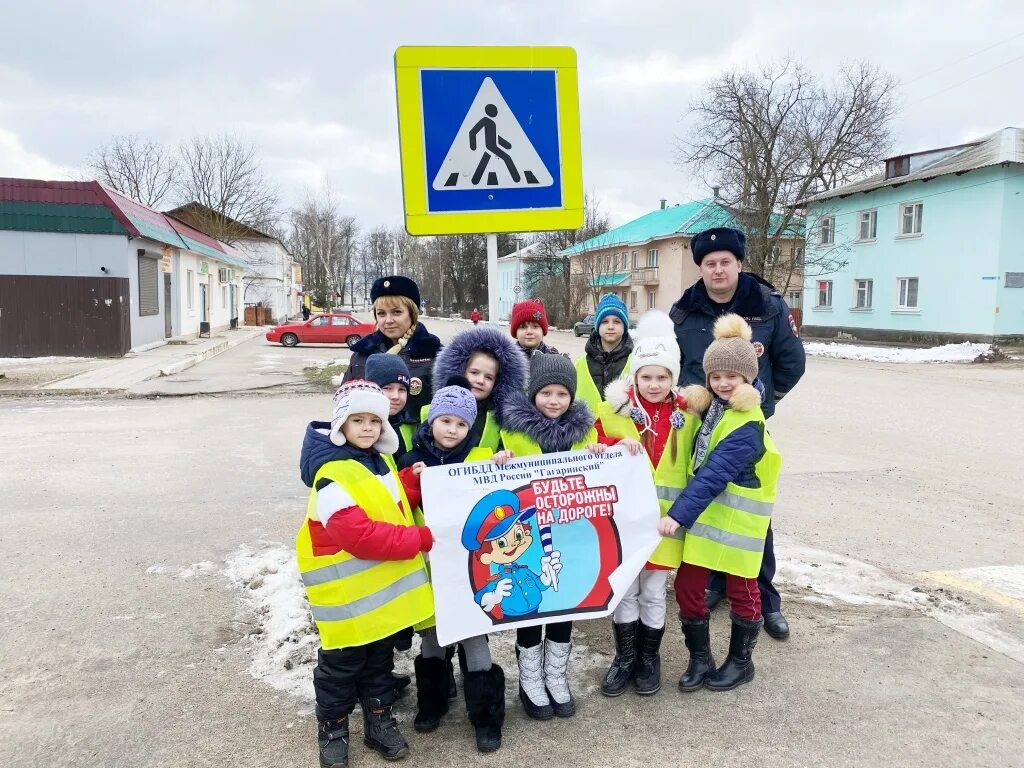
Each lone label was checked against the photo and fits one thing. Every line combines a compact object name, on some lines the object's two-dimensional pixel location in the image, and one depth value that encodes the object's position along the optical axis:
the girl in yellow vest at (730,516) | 3.09
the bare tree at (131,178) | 53.47
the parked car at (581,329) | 38.71
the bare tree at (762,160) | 35.00
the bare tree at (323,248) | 71.88
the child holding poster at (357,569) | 2.62
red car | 28.94
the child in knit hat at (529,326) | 4.77
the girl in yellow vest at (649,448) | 3.17
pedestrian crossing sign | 3.39
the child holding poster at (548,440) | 2.99
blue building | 25.67
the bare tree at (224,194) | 51.34
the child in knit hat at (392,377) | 3.29
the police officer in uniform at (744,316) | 3.66
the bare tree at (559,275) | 54.09
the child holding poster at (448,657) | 2.82
